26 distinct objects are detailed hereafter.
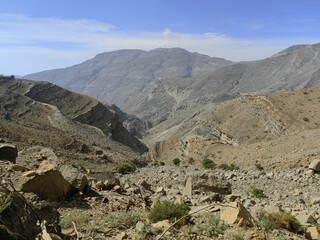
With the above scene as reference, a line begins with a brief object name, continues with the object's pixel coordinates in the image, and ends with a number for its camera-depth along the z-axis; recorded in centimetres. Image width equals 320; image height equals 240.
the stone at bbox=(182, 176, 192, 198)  1081
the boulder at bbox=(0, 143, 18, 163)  1047
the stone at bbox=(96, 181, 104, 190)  978
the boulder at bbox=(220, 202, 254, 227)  681
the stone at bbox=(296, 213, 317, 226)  814
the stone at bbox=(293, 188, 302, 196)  1308
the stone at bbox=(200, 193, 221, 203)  926
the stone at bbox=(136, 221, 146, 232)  621
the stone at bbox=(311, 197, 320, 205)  1143
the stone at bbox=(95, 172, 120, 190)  1012
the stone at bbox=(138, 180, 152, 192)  1208
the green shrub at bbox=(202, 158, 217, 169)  2904
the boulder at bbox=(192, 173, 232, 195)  1174
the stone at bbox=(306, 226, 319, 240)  725
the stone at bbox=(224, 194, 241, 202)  992
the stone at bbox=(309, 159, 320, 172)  1533
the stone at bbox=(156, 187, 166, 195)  1069
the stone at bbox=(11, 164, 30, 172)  883
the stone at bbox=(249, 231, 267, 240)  637
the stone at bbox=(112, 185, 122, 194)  988
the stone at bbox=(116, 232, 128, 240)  585
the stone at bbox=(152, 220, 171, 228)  658
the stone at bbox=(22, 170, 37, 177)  784
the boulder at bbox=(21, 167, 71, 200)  748
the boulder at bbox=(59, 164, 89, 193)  885
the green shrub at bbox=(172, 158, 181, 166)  3343
